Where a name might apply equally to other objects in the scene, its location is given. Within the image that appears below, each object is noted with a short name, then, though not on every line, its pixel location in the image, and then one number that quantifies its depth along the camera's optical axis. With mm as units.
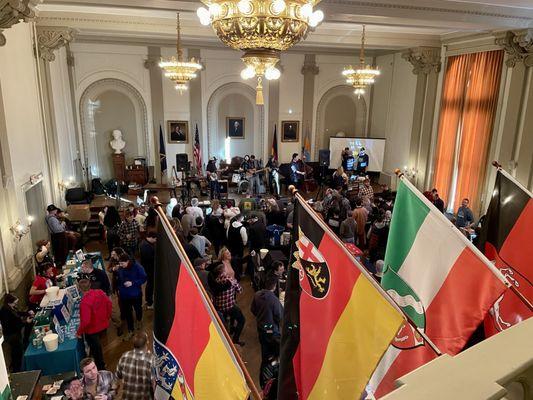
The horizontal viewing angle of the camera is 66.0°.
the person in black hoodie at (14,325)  5352
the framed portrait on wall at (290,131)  16203
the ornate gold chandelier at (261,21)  2752
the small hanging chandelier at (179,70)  10141
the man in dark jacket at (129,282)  6117
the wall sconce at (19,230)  6895
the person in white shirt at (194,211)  8703
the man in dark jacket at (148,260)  7064
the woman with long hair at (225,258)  6285
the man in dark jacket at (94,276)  6243
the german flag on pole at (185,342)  2096
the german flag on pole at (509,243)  2656
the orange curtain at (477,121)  10289
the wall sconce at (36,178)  8203
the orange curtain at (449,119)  11430
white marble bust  14867
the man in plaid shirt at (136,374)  4152
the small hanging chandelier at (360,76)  11242
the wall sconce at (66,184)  10431
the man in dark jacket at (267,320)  4984
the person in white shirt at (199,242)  7170
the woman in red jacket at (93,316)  5281
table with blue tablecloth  4891
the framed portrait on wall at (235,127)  16297
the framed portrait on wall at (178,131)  15180
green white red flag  2270
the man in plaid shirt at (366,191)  10891
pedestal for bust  14852
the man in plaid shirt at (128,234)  8289
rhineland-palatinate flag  2213
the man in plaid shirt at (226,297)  5723
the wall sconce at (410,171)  13245
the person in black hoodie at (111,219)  9433
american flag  15000
